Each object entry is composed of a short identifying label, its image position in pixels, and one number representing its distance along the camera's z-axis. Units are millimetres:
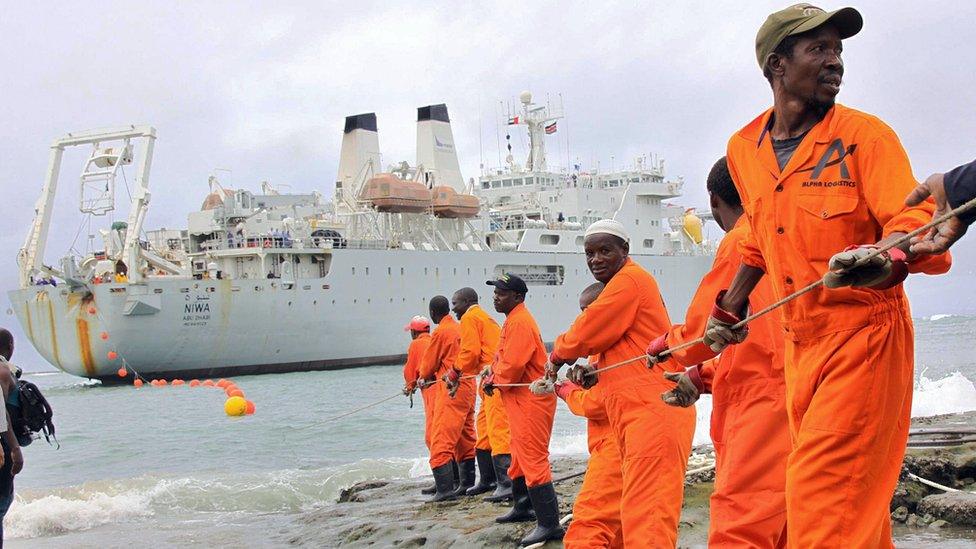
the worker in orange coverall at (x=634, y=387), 4078
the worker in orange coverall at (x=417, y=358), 8867
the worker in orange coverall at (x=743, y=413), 3398
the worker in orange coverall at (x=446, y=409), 8250
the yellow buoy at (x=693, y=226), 42500
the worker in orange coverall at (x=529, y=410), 5906
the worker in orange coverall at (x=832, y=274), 2488
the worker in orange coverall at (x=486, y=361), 7305
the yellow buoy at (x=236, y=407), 23109
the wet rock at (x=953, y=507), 5195
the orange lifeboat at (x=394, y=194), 38719
